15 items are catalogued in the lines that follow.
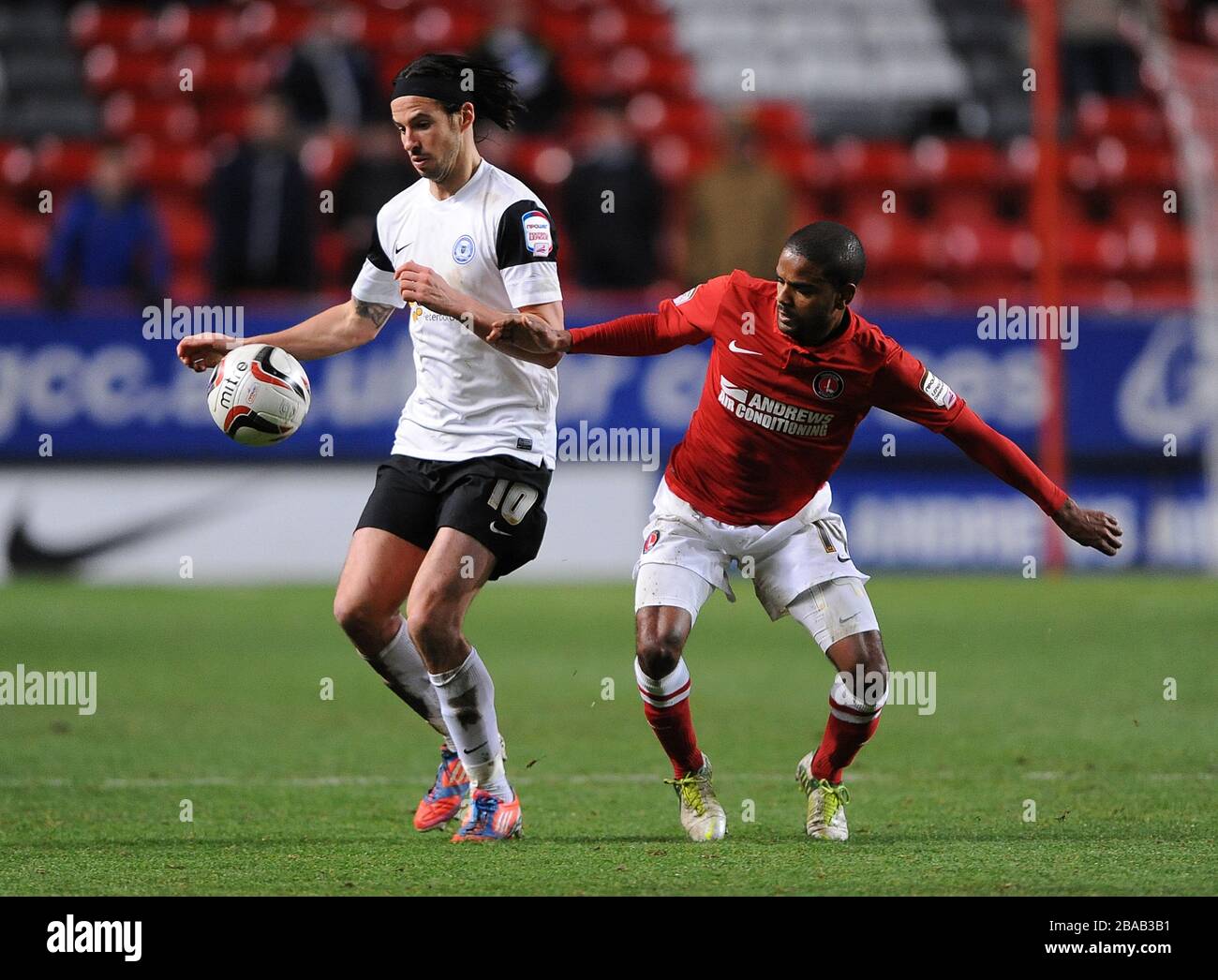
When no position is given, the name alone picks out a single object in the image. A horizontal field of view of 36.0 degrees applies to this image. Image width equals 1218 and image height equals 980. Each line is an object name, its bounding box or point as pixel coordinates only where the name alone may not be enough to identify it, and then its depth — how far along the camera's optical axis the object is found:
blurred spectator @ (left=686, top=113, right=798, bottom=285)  14.71
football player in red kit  5.73
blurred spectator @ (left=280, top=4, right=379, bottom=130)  16.19
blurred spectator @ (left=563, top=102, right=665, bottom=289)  14.88
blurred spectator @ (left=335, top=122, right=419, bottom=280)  14.57
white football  5.99
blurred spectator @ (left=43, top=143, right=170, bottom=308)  14.39
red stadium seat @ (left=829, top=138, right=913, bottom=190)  17.56
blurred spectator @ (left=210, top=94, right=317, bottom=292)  14.41
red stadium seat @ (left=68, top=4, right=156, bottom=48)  18.72
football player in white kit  5.82
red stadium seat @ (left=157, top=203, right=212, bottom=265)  16.38
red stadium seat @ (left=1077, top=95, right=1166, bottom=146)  18.30
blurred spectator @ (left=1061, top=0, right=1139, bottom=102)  18.78
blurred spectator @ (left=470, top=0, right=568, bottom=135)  16.05
